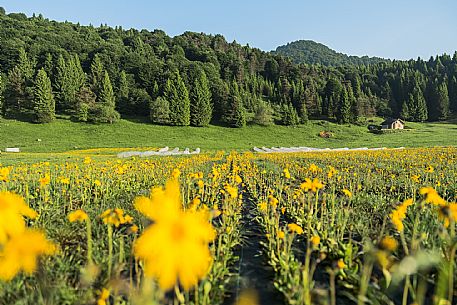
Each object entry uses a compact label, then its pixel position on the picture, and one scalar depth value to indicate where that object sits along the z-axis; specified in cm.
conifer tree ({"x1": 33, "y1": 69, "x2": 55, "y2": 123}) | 4517
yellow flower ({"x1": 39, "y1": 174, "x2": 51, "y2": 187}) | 472
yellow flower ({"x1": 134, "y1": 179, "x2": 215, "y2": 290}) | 100
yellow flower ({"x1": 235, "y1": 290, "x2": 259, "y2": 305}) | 133
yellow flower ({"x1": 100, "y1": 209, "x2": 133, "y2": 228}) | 243
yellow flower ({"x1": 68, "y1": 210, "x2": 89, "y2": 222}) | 258
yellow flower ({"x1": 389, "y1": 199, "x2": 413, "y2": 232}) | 303
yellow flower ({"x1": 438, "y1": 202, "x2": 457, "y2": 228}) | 188
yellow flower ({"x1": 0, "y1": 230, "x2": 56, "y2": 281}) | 122
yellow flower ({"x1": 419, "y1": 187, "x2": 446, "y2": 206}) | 267
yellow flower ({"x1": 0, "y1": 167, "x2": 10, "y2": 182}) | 509
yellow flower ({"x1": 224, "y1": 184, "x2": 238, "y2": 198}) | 399
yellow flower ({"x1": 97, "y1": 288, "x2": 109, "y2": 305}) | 203
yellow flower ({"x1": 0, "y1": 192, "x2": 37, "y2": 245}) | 155
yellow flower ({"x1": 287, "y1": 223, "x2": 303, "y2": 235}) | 317
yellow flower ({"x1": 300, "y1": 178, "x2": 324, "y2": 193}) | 344
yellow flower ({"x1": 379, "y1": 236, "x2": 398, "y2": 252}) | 188
